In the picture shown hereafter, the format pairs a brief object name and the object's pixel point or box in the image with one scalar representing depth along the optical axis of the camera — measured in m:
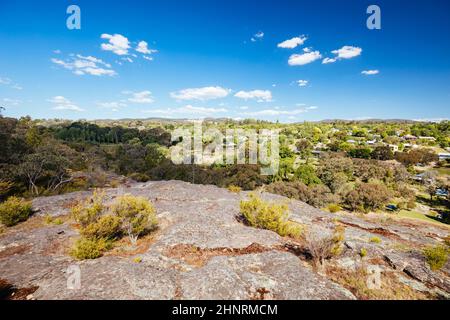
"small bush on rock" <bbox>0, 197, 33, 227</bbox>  12.36
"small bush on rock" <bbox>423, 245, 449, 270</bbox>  8.52
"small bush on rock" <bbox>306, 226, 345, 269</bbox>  8.41
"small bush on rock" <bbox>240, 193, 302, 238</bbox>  11.21
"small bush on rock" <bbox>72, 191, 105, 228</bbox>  8.97
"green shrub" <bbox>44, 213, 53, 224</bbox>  12.59
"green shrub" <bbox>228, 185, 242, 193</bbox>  21.02
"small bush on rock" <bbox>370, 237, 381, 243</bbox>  11.29
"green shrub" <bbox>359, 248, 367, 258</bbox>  9.20
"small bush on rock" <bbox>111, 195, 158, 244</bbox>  9.91
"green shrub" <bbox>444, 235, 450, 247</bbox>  14.58
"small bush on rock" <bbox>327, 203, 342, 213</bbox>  22.59
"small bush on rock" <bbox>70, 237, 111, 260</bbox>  7.78
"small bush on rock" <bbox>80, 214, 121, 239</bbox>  8.40
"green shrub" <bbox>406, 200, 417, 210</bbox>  33.84
